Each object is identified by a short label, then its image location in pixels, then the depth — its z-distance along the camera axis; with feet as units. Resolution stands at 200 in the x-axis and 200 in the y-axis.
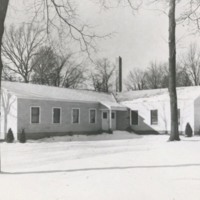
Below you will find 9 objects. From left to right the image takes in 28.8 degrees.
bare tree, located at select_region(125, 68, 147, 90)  259.60
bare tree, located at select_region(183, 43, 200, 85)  217.97
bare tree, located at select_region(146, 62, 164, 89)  249.55
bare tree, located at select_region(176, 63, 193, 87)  221.05
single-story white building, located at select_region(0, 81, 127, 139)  87.25
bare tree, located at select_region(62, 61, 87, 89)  196.64
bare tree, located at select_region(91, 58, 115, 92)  216.95
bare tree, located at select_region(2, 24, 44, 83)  178.40
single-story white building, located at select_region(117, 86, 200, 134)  105.91
